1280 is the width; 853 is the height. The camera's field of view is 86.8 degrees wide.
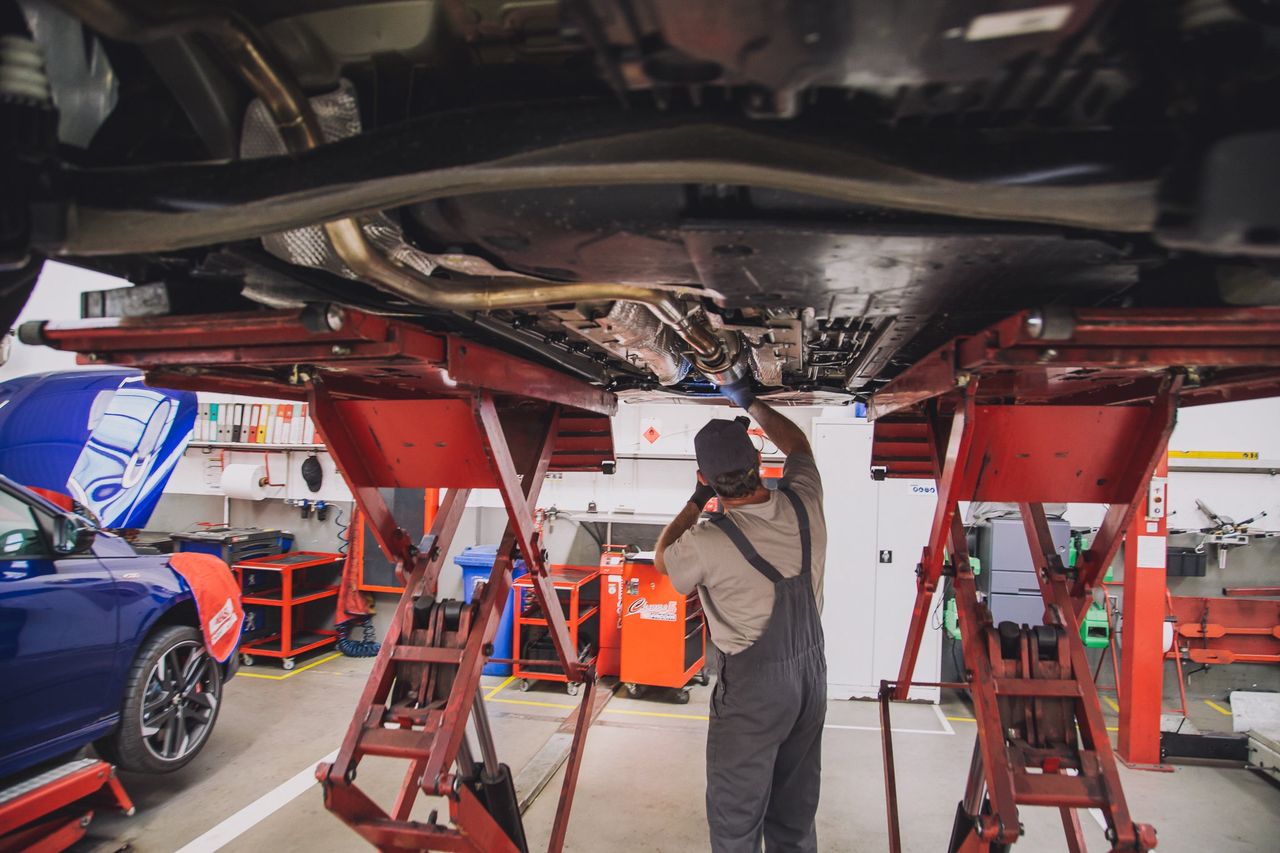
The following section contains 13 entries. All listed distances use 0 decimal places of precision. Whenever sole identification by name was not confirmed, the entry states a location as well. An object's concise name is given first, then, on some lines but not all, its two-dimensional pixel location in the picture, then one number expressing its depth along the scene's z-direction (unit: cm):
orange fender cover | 416
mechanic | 253
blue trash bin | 590
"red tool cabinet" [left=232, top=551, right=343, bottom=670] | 611
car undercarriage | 73
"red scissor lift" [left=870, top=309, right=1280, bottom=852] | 183
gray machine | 552
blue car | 297
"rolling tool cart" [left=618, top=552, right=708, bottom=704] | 535
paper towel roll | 720
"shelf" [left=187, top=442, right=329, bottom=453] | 725
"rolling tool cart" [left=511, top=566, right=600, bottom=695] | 576
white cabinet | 556
